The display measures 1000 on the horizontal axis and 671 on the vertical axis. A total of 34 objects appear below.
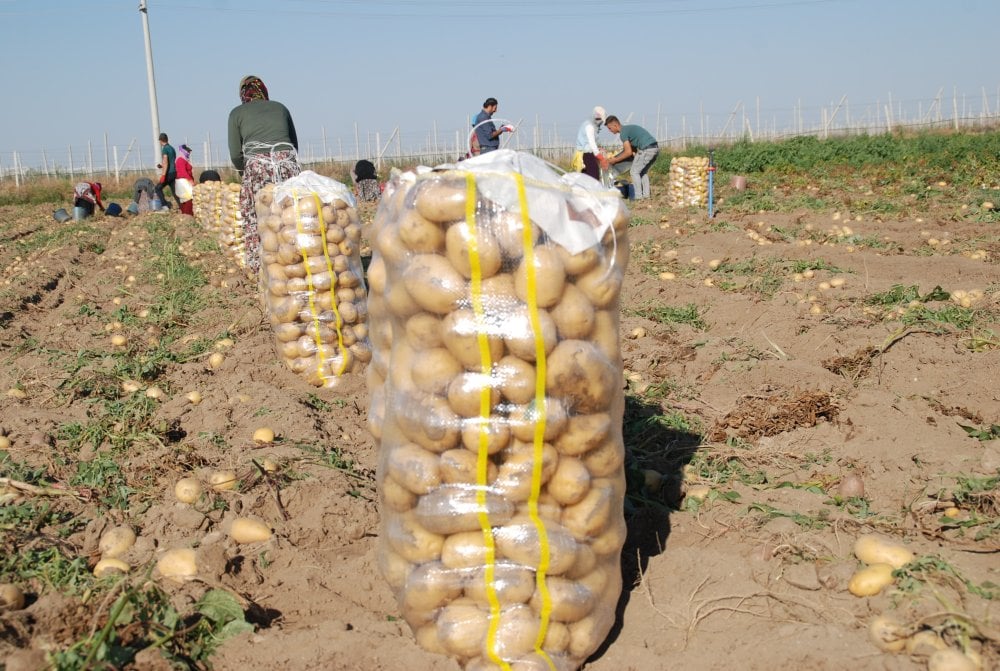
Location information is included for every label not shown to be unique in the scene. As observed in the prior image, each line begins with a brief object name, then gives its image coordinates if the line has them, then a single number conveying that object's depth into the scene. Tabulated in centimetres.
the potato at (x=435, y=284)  219
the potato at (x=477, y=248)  216
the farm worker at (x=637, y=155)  1572
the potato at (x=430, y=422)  221
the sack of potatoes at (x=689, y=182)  1625
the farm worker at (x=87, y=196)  1905
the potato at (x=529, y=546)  222
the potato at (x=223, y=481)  357
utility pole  2744
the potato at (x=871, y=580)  249
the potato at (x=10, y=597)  257
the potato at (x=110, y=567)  285
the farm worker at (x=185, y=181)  1708
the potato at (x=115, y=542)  310
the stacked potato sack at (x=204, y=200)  1408
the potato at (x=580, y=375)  219
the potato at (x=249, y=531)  313
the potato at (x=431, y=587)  226
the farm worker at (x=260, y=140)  720
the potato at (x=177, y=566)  283
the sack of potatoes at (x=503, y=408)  218
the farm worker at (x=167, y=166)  1775
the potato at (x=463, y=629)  224
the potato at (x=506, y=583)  222
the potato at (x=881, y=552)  256
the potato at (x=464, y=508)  222
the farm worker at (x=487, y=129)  1238
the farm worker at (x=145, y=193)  1939
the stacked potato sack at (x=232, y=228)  1026
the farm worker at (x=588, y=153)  1394
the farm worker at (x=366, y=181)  2002
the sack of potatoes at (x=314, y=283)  523
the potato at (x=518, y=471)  222
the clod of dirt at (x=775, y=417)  411
